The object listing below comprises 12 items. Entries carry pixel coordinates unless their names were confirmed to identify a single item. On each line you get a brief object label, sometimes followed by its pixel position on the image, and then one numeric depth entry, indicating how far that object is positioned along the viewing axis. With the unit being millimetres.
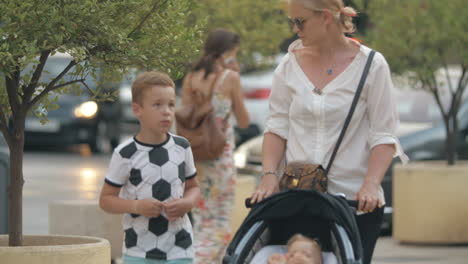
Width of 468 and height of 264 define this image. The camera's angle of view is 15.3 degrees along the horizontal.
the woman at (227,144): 13000
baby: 6894
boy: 8416
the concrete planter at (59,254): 7634
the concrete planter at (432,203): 16602
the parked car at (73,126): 35290
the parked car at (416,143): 18225
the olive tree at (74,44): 7507
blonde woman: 7567
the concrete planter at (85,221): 12649
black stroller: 6906
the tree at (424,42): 16833
